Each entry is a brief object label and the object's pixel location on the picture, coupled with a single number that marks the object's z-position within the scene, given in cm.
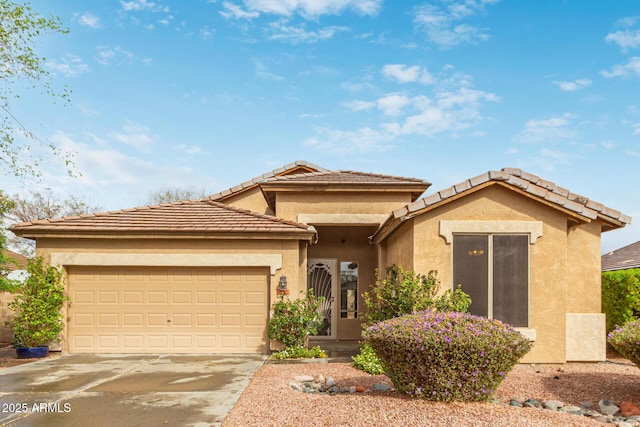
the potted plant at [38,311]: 1173
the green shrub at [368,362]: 941
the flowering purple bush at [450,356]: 652
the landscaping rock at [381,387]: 773
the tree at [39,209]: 3431
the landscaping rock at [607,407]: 695
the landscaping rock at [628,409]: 675
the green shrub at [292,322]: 1199
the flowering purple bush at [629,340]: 758
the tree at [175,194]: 4116
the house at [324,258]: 1070
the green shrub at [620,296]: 1250
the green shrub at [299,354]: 1159
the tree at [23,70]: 1440
